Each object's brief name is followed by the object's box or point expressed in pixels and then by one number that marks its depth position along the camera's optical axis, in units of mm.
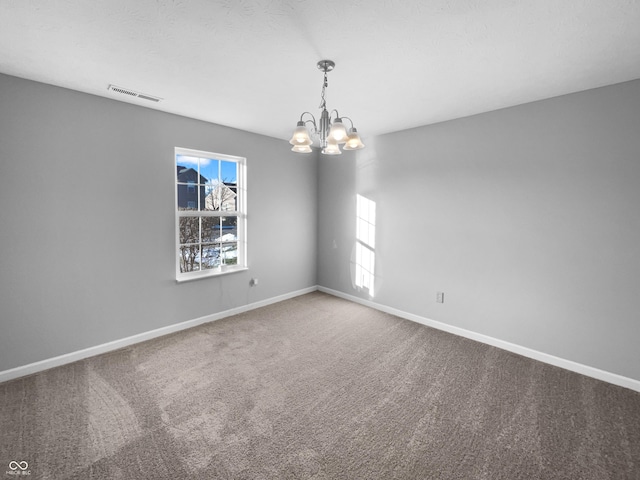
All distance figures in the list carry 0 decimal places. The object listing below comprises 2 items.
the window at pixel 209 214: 3607
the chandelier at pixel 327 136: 2021
